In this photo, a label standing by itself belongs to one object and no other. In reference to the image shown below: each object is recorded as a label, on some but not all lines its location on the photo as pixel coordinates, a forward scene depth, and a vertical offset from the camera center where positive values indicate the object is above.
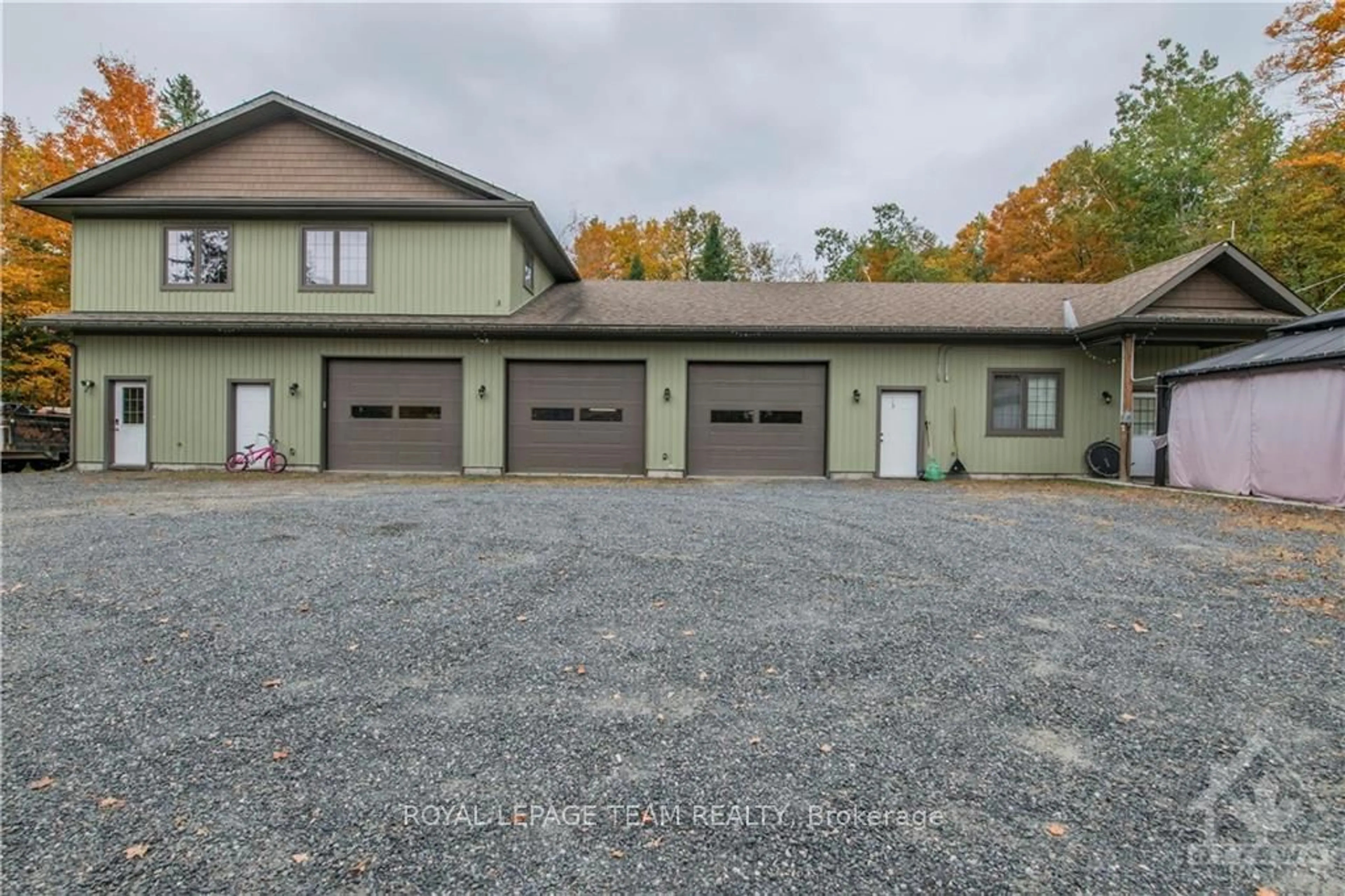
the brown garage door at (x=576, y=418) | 12.31 +0.25
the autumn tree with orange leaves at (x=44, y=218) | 17.45 +5.62
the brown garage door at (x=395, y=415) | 12.30 +0.24
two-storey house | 12.22 +1.26
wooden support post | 11.16 +0.80
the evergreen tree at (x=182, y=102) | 26.08 +13.16
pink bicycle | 12.00 -0.61
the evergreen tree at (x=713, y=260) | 26.11 +6.96
